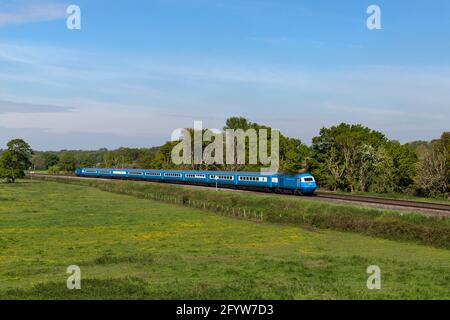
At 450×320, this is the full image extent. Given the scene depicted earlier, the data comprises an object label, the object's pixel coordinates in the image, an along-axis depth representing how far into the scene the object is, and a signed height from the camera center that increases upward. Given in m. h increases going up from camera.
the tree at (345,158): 92.50 +1.74
